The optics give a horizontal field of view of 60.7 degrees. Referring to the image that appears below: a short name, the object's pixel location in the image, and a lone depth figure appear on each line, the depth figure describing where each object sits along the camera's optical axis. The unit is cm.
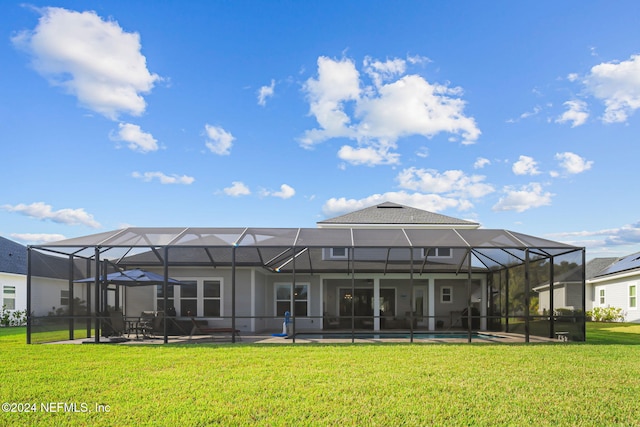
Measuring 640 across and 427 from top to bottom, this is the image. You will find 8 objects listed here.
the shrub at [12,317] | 2391
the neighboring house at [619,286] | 2586
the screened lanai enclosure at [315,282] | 1434
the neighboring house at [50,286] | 1438
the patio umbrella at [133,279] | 1425
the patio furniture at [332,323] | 2067
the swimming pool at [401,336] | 1566
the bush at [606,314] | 2708
